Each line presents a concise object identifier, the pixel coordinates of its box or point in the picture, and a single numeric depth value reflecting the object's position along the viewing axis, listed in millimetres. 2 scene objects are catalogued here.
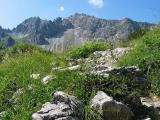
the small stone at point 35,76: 4493
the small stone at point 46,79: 4168
